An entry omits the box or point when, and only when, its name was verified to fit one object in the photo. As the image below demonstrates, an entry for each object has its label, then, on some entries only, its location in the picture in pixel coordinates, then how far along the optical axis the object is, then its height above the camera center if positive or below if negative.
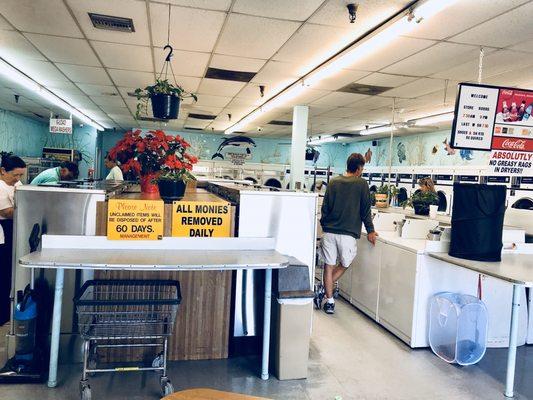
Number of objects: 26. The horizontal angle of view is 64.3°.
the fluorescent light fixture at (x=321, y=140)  13.56 +1.36
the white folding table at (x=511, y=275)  2.75 -0.56
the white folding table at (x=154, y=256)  2.45 -0.54
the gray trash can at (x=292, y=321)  3.01 -1.01
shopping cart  2.56 -0.96
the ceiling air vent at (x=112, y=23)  4.17 +1.48
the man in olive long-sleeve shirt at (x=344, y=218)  4.42 -0.38
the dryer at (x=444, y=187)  8.16 +0.00
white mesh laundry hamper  3.58 -1.20
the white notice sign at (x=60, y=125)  9.52 +0.92
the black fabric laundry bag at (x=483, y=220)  3.35 -0.24
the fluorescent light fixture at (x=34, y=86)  6.39 +1.40
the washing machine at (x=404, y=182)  9.88 +0.08
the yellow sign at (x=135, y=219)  2.94 -0.35
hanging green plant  3.81 +0.67
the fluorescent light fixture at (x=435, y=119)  8.05 +1.35
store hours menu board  4.21 +0.73
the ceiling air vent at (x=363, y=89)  6.53 +1.49
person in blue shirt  5.10 -0.10
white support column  8.39 +0.74
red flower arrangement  3.15 +0.12
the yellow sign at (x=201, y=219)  3.14 -0.33
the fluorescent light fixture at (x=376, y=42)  3.44 +1.47
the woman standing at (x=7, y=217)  3.98 -0.51
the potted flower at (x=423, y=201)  5.05 -0.18
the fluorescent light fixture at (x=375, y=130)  10.56 +1.39
